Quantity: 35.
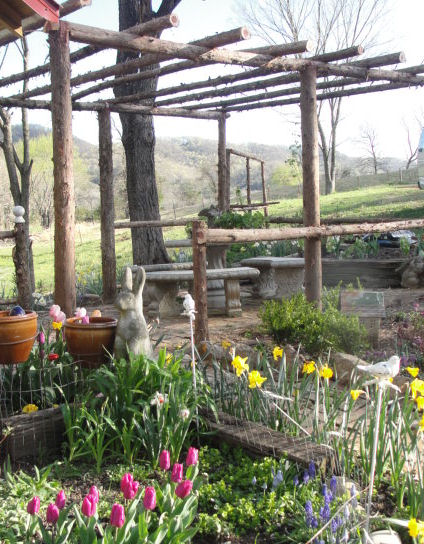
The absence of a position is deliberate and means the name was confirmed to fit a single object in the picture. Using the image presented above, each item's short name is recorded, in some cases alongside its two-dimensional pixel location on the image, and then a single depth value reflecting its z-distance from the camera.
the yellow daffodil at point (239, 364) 2.91
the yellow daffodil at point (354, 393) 2.68
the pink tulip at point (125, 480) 1.93
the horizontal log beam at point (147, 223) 8.82
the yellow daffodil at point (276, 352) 3.51
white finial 5.55
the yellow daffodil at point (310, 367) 3.10
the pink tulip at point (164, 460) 2.21
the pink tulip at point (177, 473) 2.11
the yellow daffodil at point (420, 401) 2.47
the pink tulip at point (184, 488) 1.99
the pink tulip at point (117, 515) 1.78
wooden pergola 5.11
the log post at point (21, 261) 5.77
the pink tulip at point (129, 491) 1.91
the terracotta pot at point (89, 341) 3.75
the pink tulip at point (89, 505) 1.83
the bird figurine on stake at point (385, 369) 2.01
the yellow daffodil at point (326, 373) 2.88
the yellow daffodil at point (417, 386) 2.53
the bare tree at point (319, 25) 22.60
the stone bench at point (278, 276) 8.57
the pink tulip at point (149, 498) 1.87
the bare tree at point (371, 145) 46.44
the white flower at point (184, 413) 2.92
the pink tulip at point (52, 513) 1.88
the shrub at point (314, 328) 5.45
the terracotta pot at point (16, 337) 3.52
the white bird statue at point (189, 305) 3.37
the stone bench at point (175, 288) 7.14
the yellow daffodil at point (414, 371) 2.78
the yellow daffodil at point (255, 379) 2.85
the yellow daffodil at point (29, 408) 3.49
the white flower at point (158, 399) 3.03
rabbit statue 3.69
